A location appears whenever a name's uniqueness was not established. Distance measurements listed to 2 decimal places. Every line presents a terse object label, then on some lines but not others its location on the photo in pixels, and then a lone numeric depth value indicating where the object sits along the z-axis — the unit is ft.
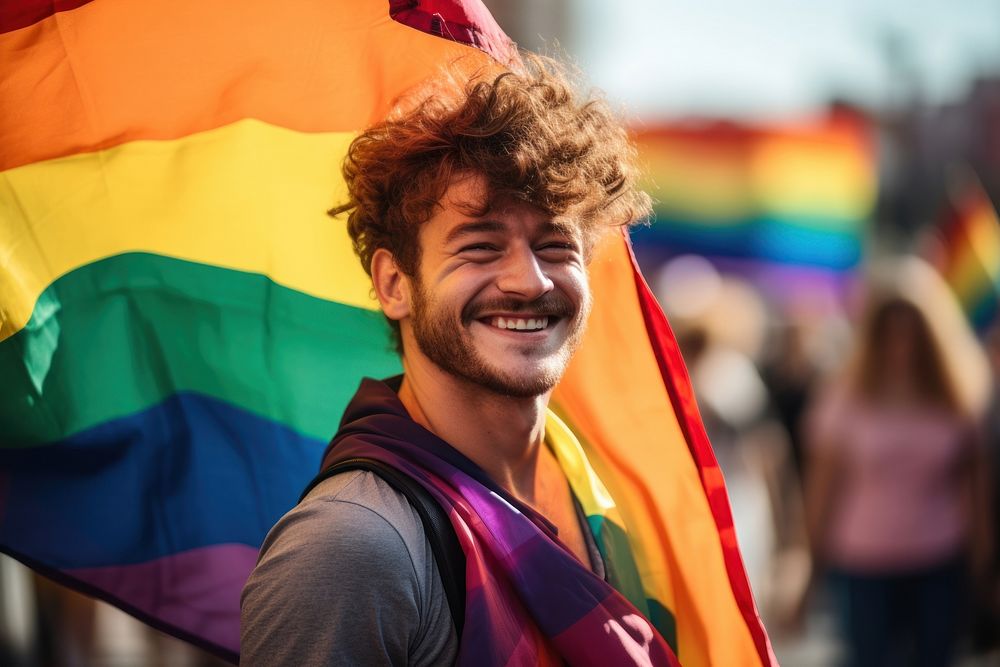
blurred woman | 16.38
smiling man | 5.93
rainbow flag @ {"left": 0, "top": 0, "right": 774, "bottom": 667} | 7.79
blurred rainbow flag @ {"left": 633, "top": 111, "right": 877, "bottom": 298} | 30.86
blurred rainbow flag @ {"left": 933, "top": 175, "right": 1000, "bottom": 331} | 25.14
